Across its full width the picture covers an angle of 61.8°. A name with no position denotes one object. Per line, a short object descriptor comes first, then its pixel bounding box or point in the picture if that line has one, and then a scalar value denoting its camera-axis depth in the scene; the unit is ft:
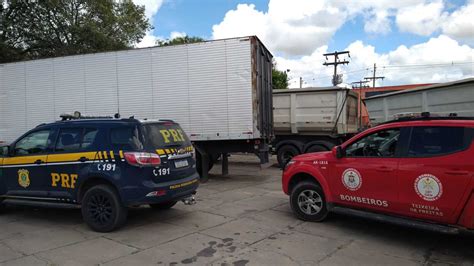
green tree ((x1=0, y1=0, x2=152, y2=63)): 66.54
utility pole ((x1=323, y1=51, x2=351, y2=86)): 144.05
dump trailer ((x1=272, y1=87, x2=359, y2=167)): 43.32
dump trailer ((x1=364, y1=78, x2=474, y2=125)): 32.91
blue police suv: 19.29
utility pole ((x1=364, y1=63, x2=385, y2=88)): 212.33
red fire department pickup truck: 15.69
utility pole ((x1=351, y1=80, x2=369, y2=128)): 50.53
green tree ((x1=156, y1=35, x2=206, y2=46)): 127.20
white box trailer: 32.99
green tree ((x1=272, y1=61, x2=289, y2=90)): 106.69
